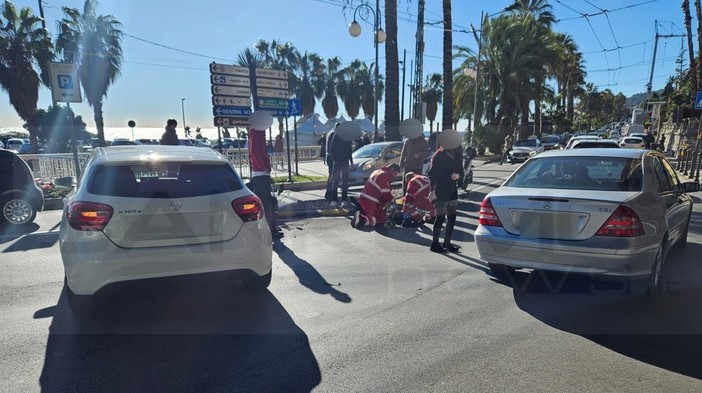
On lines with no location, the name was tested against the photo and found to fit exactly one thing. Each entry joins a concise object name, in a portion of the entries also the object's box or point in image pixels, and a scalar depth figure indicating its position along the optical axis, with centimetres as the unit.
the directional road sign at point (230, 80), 1034
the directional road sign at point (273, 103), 1157
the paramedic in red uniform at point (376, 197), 810
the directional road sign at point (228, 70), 1028
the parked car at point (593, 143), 1132
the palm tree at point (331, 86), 5297
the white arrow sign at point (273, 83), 1148
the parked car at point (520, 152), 2445
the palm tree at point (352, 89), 5456
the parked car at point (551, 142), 2886
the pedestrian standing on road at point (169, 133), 909
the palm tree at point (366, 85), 5575
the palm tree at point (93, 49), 2478
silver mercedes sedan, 403
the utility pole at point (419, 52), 1922
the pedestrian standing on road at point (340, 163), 1012
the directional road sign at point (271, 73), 1138
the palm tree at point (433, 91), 5812
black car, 795
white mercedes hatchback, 360
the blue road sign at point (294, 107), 1238
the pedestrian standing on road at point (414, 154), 963
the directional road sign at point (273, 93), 1152
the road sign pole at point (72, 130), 963
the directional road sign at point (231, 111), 1041
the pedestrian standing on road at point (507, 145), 2515
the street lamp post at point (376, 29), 1564
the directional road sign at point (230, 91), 1038
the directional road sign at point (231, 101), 1040
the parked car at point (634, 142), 2289
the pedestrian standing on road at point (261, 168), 703
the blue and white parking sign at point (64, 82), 924
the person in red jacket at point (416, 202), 824
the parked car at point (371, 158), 1364
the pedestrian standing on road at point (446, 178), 603
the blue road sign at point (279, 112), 1183
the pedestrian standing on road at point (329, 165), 1061
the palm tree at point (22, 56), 2422
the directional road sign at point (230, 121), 1052
